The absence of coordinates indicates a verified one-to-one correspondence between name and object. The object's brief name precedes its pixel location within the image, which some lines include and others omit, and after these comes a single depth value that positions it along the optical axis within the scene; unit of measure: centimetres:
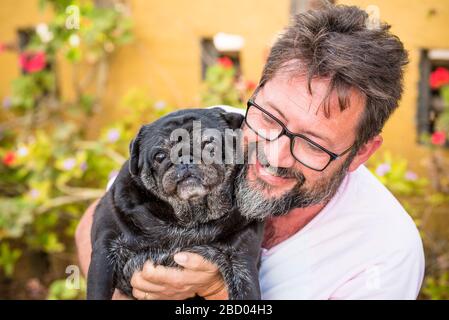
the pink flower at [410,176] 382
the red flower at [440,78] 396
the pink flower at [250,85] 431
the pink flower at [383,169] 374
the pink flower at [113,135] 438
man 218
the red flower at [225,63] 441
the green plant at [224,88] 431
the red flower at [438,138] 392
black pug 228
